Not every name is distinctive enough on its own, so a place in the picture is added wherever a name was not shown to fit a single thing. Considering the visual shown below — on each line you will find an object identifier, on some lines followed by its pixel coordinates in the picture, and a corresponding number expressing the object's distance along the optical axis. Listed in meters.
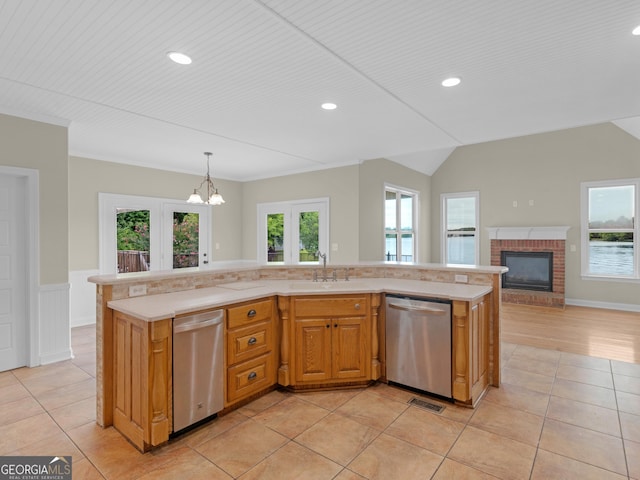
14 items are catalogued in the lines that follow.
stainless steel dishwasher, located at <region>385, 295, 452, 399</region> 2.78
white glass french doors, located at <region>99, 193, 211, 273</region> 5.41
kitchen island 2.21
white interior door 3.51
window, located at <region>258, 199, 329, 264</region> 6.26
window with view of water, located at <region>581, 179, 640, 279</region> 6.17
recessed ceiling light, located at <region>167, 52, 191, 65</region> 2.34
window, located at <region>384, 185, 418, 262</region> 6.64
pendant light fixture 4.87
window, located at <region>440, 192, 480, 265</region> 7.89
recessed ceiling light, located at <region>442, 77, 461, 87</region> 2.74
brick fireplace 6.64
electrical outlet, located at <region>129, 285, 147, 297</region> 2.61
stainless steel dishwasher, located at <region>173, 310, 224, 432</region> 2.29
